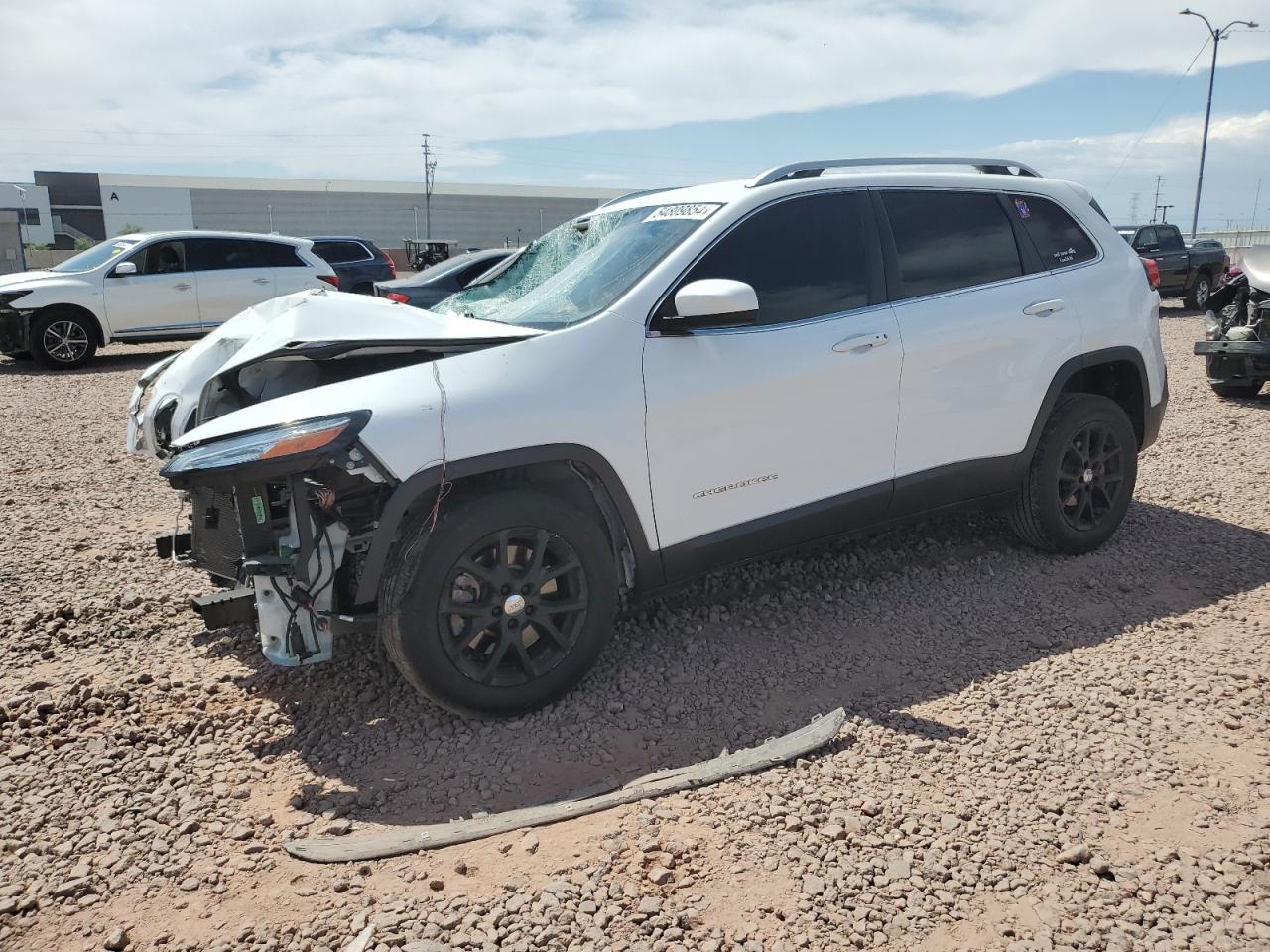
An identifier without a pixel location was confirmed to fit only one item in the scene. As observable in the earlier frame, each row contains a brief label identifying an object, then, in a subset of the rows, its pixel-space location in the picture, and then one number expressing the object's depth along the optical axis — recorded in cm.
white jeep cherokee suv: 330
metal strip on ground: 292
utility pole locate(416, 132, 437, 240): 7499
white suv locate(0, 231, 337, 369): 1266
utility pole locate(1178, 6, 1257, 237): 2712
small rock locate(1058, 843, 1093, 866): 277
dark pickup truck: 2041
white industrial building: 7056
